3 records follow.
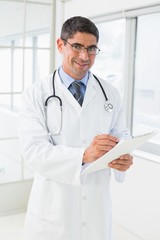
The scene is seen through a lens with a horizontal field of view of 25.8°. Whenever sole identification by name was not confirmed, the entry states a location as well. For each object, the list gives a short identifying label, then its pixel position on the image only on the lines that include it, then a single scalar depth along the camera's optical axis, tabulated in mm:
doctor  1305
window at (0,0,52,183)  3012
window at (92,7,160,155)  2576
